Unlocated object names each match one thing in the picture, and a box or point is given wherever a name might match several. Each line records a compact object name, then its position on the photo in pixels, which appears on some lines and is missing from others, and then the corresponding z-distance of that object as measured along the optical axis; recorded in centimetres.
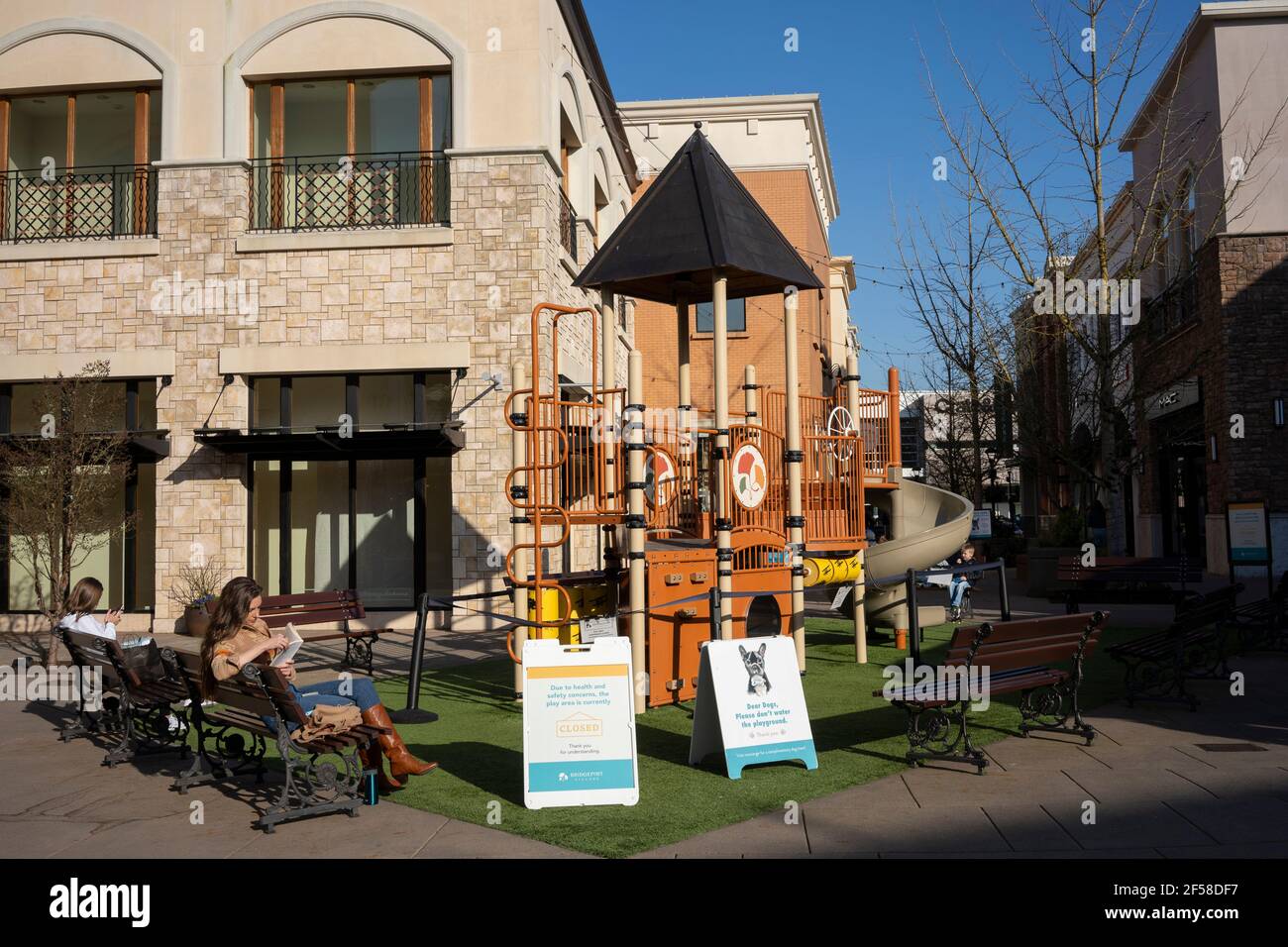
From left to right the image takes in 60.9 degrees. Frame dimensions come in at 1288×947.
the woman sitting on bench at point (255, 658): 680
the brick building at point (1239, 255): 2384
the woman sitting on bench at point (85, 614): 983
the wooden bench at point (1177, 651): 944
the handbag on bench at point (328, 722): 670
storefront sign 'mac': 2699
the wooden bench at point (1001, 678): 724
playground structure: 998
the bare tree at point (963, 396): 2559
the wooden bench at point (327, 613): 1294
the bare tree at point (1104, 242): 1803
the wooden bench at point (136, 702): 838
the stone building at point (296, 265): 1756
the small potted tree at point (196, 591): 1599
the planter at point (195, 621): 1591
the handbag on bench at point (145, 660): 915
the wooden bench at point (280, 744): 639
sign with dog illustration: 731
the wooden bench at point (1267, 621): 1266
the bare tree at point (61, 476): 1398
